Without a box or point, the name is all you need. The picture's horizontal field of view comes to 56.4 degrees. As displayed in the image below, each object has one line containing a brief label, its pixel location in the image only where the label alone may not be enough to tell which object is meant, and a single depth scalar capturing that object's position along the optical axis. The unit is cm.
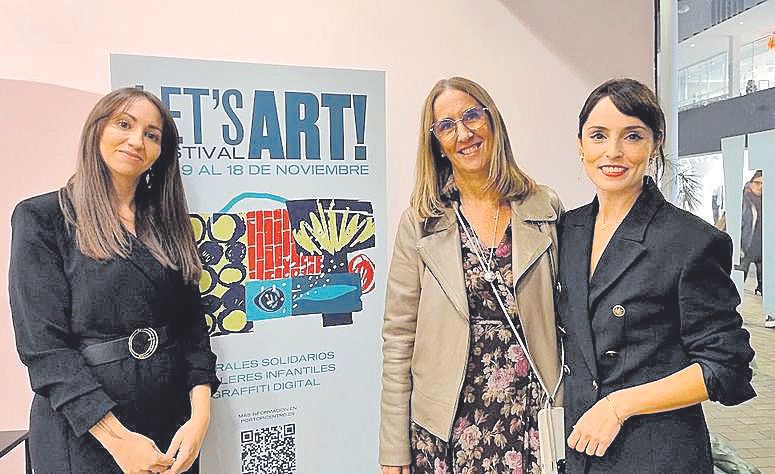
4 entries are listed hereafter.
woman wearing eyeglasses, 196
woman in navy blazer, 164
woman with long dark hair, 182
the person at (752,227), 296
